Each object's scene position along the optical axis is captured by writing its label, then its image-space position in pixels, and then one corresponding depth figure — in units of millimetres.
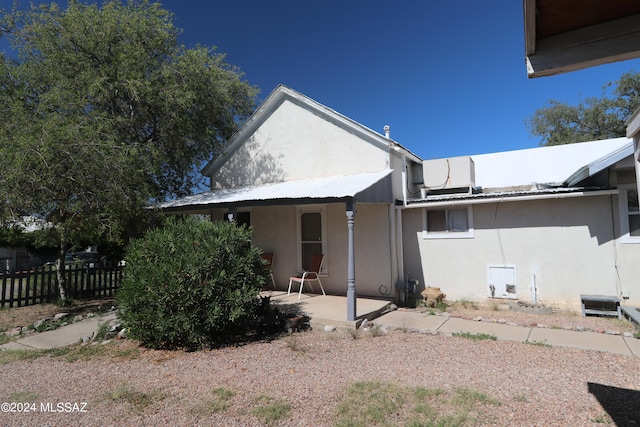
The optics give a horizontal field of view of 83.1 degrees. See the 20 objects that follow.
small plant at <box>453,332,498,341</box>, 6227
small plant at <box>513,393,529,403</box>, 3855
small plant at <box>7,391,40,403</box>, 4082
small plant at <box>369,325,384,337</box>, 6629
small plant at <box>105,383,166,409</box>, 3952
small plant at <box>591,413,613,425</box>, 3371
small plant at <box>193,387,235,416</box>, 3728
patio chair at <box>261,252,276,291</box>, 10737
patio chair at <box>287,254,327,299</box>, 9445
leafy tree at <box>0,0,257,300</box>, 7582
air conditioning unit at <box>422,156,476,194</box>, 9773
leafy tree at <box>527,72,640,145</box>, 22547
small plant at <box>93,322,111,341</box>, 6708
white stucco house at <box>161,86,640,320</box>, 7570
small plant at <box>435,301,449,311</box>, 8637
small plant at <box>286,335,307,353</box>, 5864
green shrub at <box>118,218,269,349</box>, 5793
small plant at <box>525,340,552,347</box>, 5770
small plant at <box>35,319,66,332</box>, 7449
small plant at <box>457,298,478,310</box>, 8711
